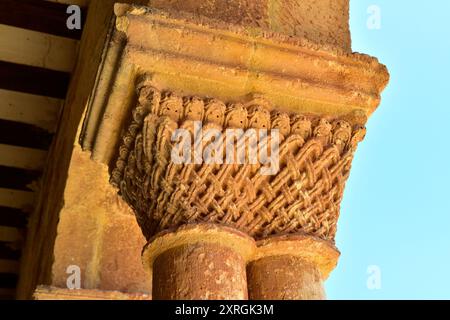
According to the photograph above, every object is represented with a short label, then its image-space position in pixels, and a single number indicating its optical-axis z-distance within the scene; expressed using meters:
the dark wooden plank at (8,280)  5.07
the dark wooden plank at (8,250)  4.86
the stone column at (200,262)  2.15
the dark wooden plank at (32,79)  3.94
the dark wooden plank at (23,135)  4.16
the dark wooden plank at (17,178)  4.42
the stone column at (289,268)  2.34
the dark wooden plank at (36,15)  3.71
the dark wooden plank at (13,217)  4.62
